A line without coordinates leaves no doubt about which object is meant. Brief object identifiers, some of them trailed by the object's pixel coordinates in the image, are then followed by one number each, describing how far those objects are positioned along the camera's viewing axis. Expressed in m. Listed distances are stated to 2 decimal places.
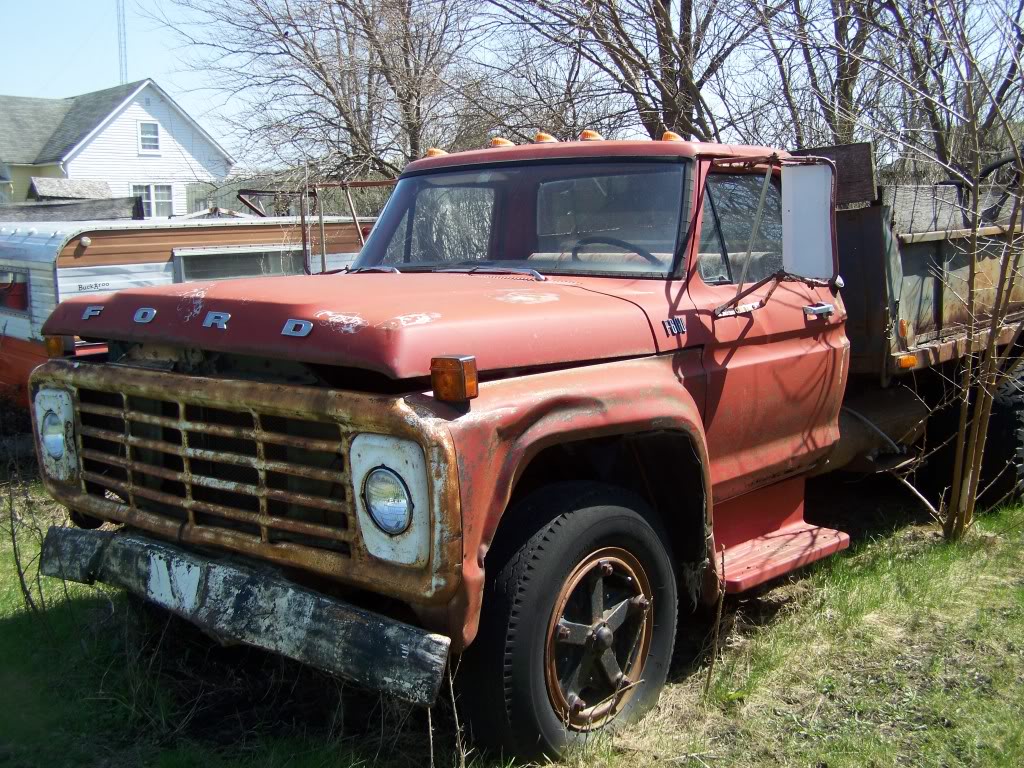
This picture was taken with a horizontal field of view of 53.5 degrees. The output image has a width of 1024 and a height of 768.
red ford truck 2.77
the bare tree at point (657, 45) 9.01
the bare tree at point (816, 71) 8.57
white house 30.56
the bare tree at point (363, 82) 10.96
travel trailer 7.75
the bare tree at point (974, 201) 5.06
